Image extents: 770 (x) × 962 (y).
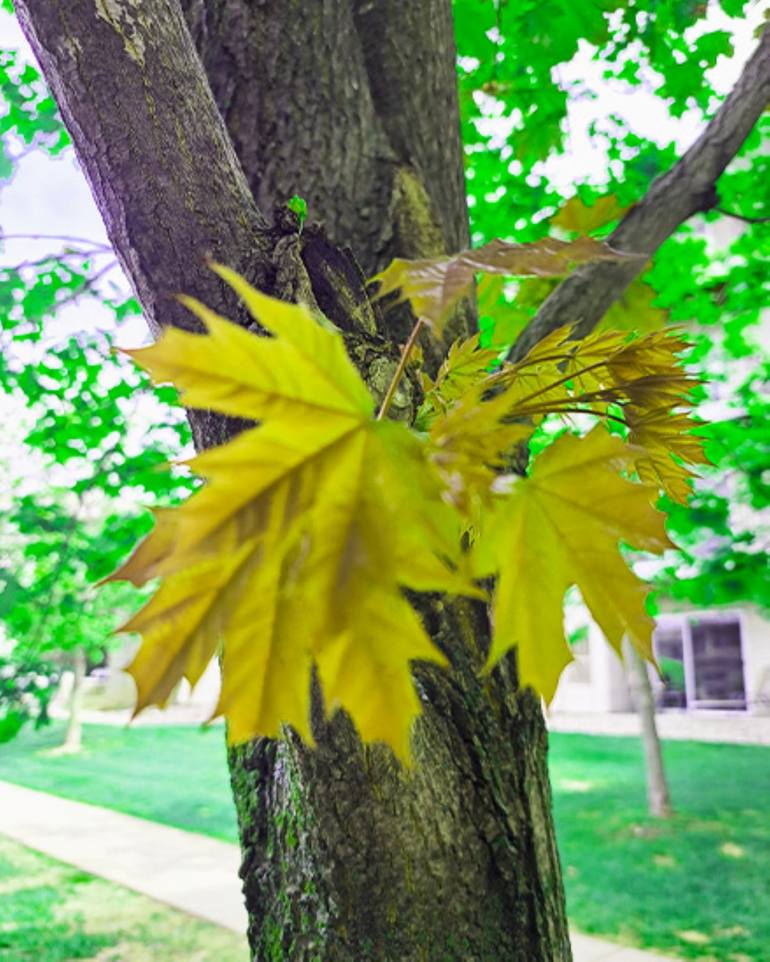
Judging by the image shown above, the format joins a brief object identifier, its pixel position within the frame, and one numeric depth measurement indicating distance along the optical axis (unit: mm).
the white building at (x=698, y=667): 10992
